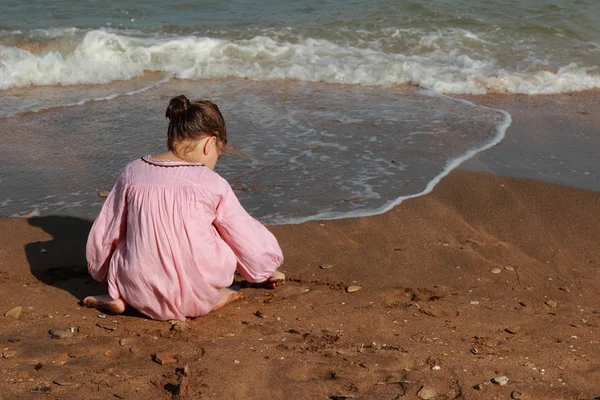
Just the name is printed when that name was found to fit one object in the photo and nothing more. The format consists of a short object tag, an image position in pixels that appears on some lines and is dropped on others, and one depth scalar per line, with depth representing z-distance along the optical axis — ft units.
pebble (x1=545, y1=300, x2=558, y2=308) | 14.26
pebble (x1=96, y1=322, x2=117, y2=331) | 12.72
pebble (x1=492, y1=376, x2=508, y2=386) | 10.72
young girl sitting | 13.20
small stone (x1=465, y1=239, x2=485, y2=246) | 16.88
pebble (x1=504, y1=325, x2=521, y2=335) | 12.89
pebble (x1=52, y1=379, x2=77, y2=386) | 10.46
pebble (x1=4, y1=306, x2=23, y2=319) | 12.94
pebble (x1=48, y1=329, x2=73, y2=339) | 12.20
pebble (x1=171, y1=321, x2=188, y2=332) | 12.83
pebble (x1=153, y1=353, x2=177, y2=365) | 11.33
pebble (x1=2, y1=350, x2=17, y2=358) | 11.30
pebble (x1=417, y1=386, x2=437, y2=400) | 10.35
